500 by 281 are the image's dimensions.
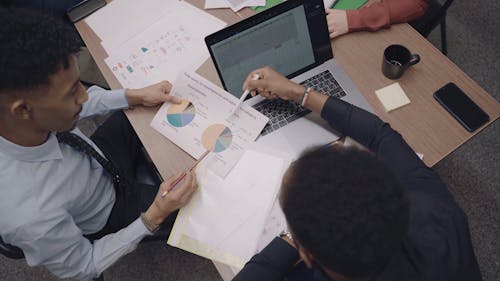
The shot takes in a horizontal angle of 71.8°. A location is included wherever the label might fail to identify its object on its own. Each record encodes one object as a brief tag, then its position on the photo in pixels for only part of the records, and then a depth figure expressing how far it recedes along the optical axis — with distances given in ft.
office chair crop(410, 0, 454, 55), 4.60
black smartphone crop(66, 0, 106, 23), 4.38
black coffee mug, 3.59
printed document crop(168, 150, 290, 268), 3.05
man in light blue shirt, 2.57
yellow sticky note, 3.58
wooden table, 3.41
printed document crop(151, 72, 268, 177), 3.45
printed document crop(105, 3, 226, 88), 4.00
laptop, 3.28
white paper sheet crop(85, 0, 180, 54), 4.25
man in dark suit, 1.94
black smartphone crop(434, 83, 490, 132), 3.41
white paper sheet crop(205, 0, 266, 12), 4.34
